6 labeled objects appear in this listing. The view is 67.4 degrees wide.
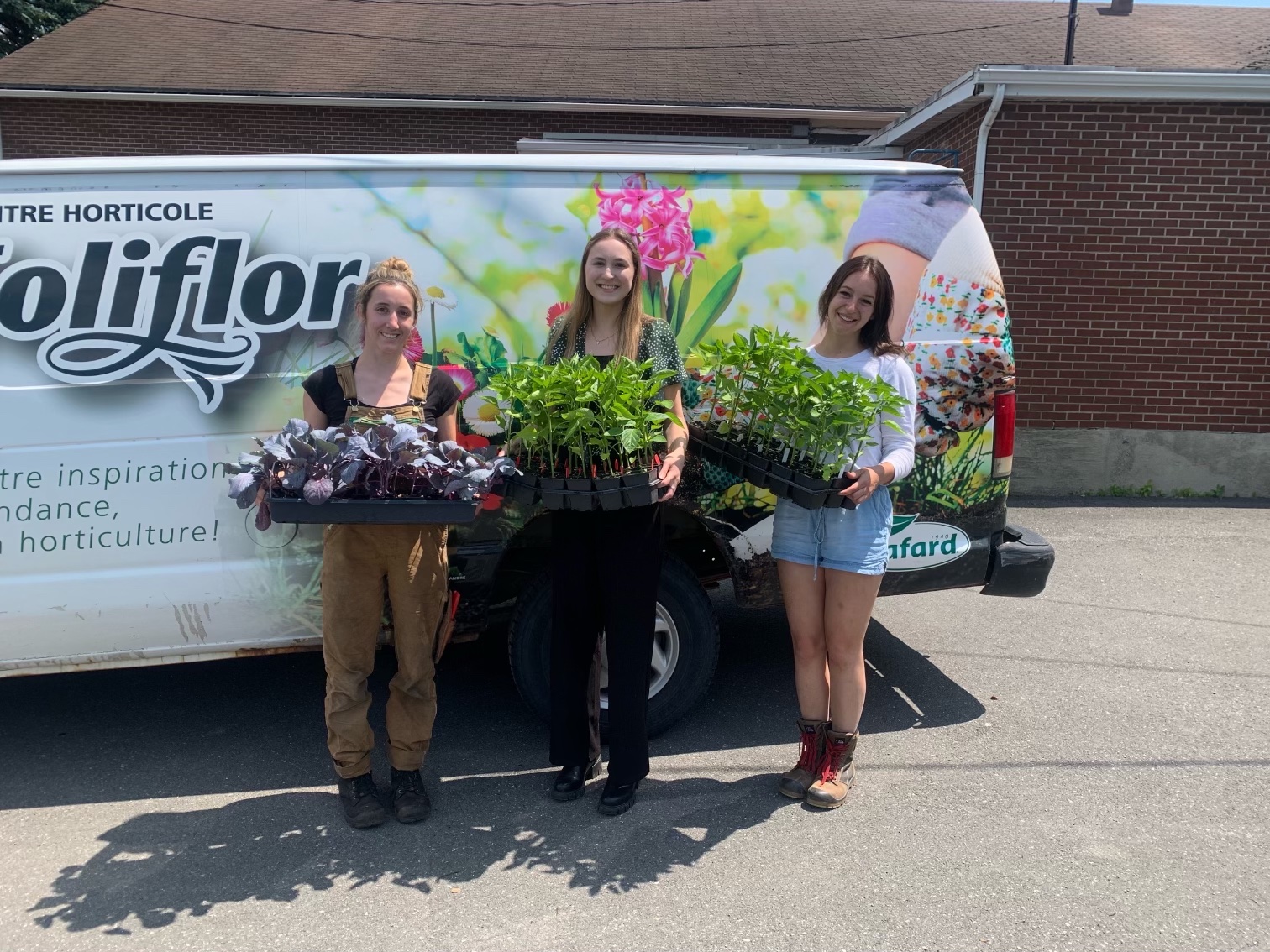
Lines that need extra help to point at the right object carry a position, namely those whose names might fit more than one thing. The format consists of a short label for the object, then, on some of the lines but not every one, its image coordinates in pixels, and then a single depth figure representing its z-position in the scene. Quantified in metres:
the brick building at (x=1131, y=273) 8.12
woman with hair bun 3.04
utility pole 11.93
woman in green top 3.10
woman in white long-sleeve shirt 3.17
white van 3.29
